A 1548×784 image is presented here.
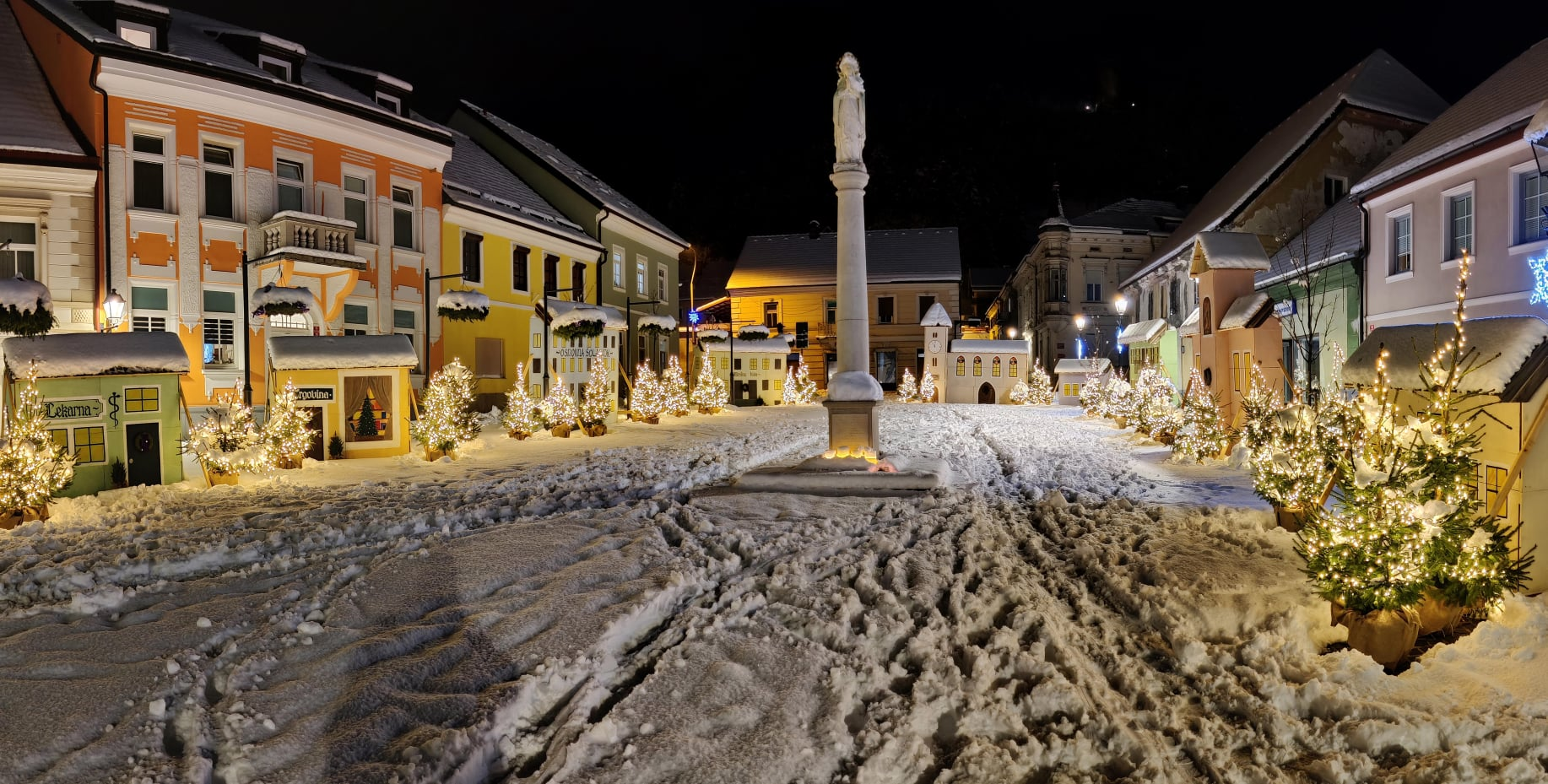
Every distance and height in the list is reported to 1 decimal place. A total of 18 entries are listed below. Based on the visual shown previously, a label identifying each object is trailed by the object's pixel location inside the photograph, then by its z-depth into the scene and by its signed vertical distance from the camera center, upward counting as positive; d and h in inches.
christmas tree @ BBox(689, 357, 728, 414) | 1124.5 -20.0
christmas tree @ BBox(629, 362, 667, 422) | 943.7 -25.2
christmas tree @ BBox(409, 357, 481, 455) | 601.6 -31.5
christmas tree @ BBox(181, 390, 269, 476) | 488.1 -38.1
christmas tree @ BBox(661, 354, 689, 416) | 1035.3 -16.4
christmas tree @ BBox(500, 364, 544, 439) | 738.2 -32.1
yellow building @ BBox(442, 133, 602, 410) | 928.3 +147.0
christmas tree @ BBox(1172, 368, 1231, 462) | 575.8 -41.7
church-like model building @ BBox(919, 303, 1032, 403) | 1546.5 +17.9
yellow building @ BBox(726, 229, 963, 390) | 1984.5 +199.0
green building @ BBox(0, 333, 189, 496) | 446.3 -8.9
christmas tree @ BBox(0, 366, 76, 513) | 371.9 -37.9
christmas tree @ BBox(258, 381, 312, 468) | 541.3 -34.3
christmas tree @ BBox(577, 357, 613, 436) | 792.3 -22.8
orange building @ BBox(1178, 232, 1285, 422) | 622.6 +43.0
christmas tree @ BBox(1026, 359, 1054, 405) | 1456.7 -23.4
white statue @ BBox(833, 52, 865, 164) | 515.2 +166.6
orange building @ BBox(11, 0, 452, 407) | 651.5 +181.6
